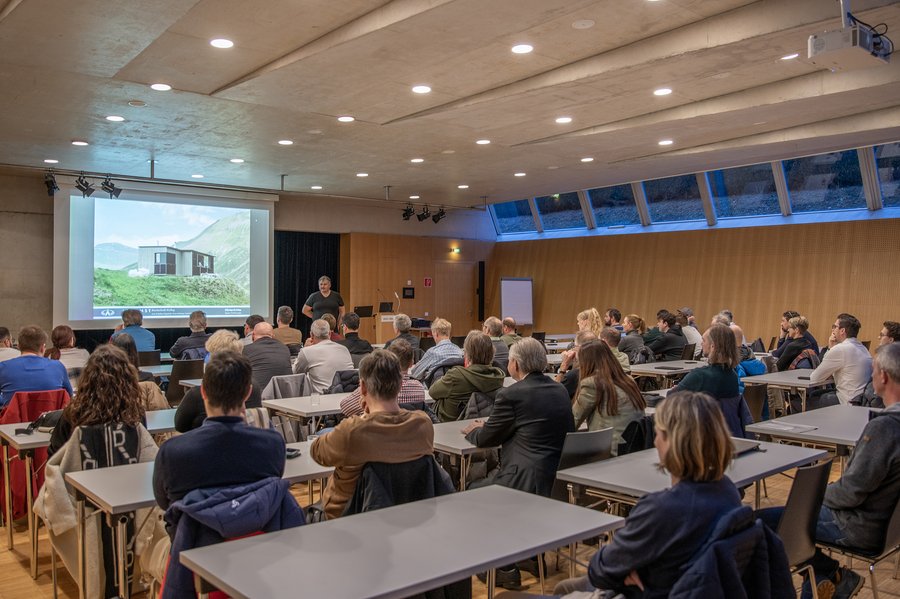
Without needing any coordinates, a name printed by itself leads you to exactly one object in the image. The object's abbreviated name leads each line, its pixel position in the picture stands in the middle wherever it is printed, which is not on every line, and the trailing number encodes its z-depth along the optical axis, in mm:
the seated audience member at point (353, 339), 7336
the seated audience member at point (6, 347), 5781
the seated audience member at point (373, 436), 2777
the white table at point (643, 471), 3094
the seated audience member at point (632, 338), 9273
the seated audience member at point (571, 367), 5297
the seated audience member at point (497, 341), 7186
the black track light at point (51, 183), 11672
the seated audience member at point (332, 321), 9875
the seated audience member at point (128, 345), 4965
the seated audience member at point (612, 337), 6723
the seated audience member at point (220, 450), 2457
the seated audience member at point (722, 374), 4762
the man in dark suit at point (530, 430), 3828
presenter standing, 11633
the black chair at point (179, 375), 7277
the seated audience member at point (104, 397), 3549
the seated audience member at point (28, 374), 4969
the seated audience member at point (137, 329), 8742
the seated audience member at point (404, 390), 3943
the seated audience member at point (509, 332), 7922
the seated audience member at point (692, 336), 10307
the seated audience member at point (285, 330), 8406
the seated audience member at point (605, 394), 4246
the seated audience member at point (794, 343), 8320
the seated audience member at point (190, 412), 3795
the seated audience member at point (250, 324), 8155
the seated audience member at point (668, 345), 9703
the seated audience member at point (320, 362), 6422
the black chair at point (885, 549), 3143
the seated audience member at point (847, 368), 6227
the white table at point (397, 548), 1981
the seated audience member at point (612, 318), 9906
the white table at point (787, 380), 6716
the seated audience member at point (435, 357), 6039
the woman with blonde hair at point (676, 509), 1961
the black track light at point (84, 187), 11578
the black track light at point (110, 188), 11852
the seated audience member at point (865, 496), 3119
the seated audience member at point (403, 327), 7289
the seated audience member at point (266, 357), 6430
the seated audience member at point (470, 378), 4934
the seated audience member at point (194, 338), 8430
